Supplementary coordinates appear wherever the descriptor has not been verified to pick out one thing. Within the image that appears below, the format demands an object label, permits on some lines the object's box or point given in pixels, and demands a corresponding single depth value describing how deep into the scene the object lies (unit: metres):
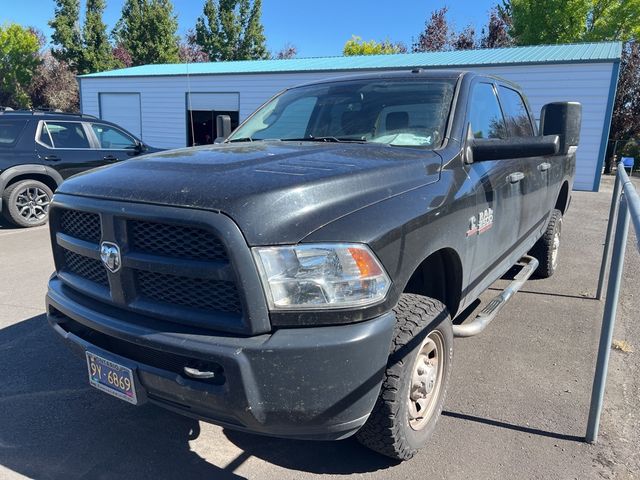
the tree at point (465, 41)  36.19
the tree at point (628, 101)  23.38
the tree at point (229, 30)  37.34
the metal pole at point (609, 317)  2.62
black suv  8.04
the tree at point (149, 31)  31.44
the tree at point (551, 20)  25.48
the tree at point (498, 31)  34.34
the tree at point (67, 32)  31.31
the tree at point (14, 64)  39.44
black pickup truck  1.89
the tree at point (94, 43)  31.59
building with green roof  14.61
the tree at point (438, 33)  37.25
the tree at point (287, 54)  49.13
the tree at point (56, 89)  36.31
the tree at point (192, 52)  41.41
